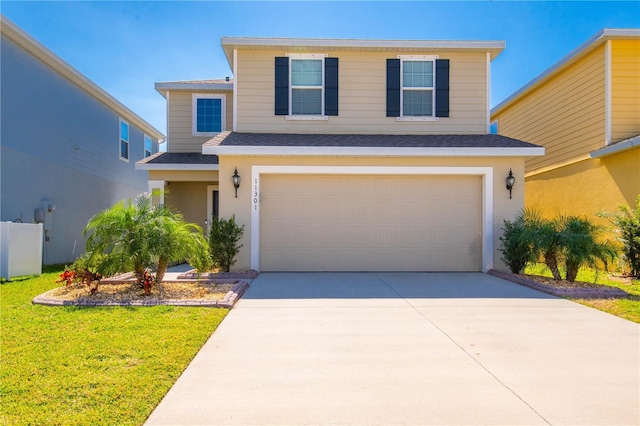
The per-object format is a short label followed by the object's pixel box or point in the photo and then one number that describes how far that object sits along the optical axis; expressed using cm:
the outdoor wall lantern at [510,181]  899
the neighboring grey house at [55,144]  1016
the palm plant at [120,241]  643
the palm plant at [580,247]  723
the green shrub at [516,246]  794
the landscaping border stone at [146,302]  575
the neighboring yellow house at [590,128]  963
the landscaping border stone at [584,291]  665
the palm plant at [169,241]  654
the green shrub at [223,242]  841
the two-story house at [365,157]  892
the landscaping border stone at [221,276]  796
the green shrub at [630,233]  839
